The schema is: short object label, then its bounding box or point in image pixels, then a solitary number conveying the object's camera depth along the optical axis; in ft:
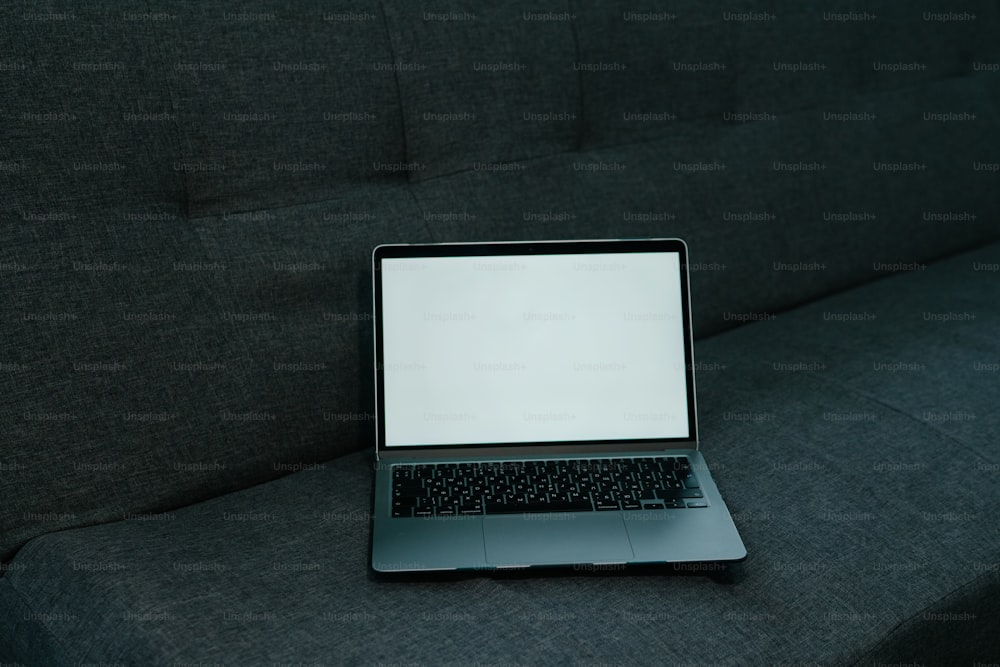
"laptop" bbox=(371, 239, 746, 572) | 3.64
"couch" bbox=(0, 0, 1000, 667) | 3.02
